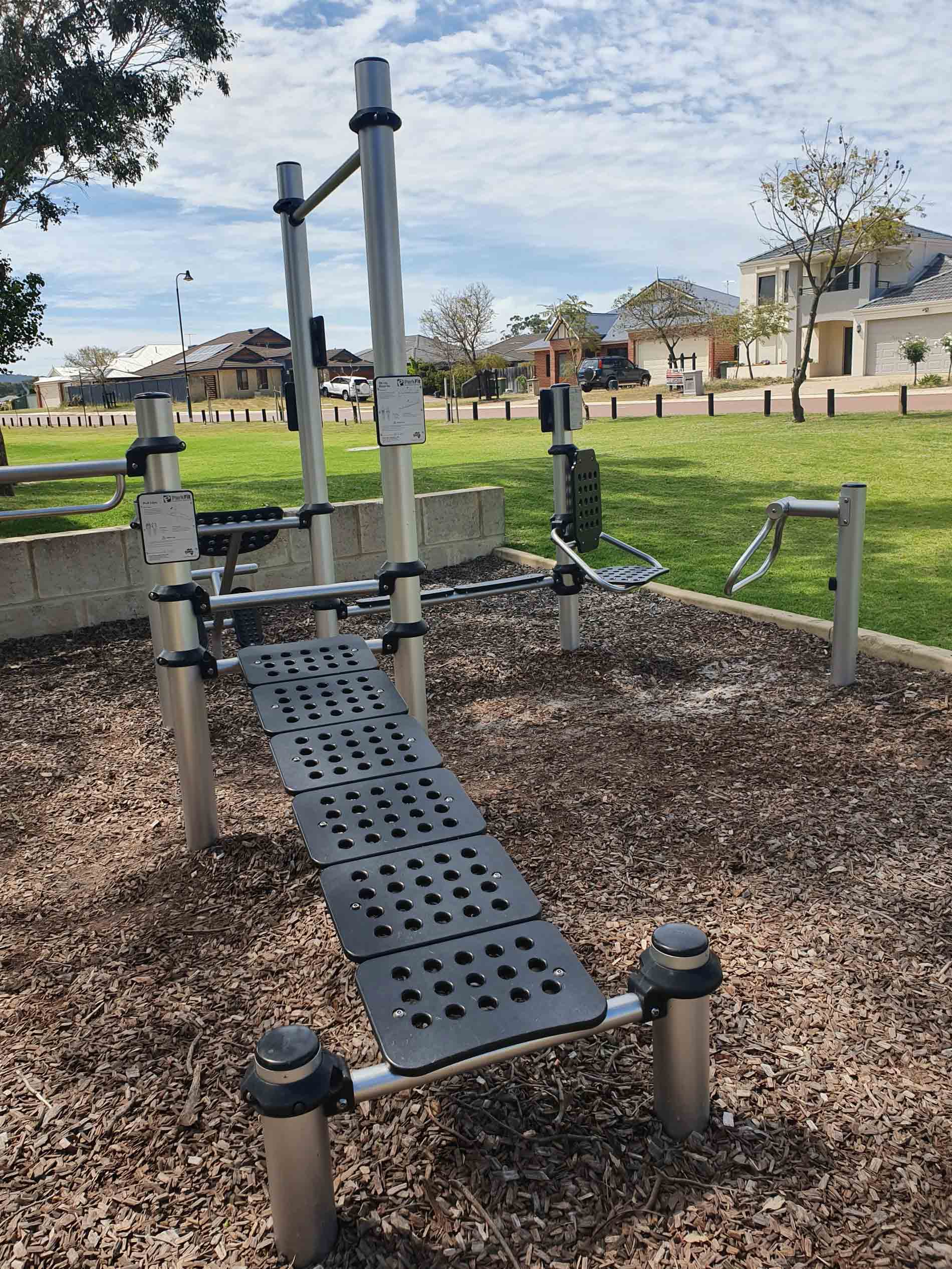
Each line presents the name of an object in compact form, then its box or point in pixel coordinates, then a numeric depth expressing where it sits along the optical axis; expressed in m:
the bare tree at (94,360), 78.94
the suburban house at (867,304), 39.44
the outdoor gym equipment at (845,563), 4.14
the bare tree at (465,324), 53.31
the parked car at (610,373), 39.91
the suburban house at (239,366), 62.16
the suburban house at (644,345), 48.72
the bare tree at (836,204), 20.17
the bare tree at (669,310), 47.88
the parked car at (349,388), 39.31
